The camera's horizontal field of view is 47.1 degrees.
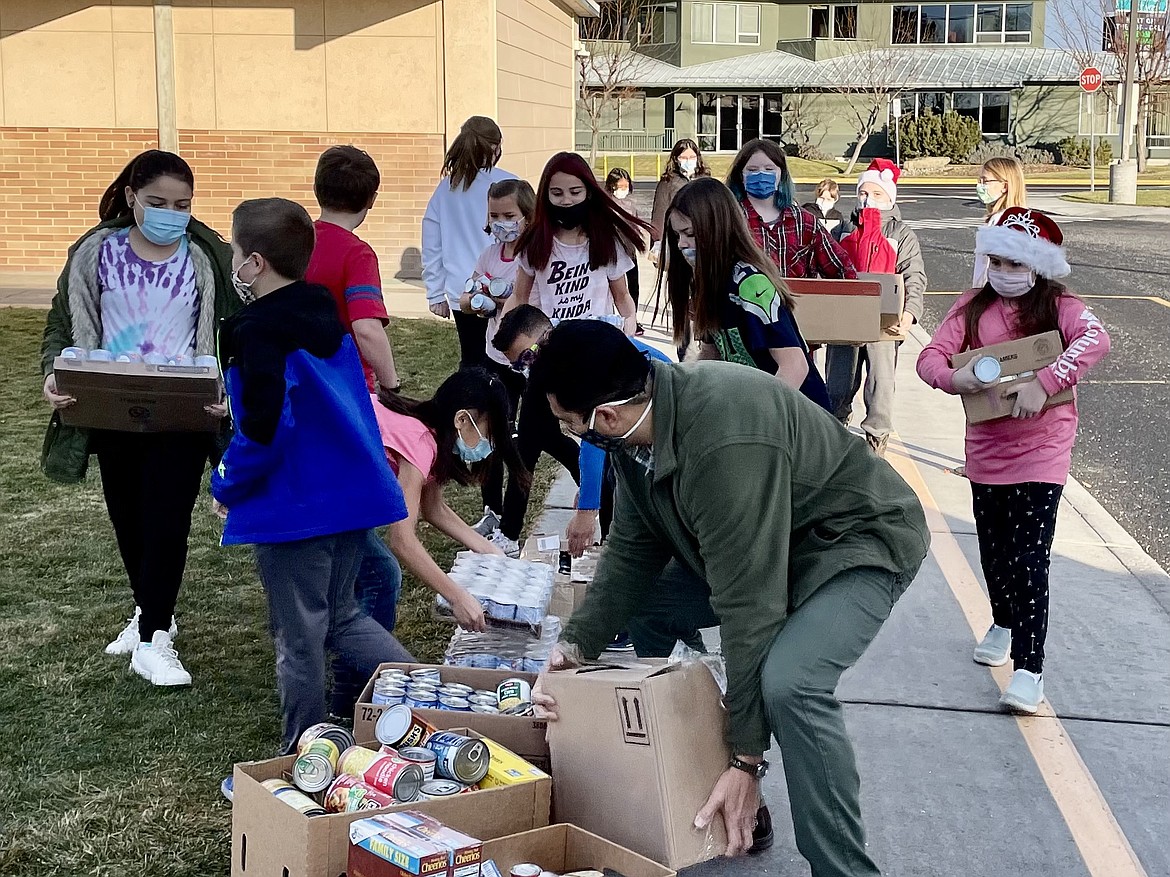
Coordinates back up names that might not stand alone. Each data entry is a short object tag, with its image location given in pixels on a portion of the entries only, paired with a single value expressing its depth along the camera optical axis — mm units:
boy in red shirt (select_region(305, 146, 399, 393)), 5094
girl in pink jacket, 4691
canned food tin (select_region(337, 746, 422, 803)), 3191
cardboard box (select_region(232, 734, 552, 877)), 3010
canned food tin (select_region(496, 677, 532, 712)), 3848
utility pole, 36375
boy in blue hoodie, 3725
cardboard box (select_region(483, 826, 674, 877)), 3100
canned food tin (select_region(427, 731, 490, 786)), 3326
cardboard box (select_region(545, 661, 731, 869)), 3189
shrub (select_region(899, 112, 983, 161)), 54469
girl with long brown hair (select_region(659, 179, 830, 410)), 4816
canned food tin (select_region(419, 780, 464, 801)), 3197
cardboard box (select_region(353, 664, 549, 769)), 3672
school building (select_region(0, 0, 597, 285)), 16984
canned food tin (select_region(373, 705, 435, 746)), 3488
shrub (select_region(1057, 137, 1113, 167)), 54844
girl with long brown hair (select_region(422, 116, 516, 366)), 7617
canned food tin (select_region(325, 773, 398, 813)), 3154
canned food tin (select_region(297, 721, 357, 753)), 3459
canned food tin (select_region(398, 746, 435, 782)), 3330
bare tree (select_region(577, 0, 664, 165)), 49344
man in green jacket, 3004
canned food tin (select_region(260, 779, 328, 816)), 3129
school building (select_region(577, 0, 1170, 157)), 58625
